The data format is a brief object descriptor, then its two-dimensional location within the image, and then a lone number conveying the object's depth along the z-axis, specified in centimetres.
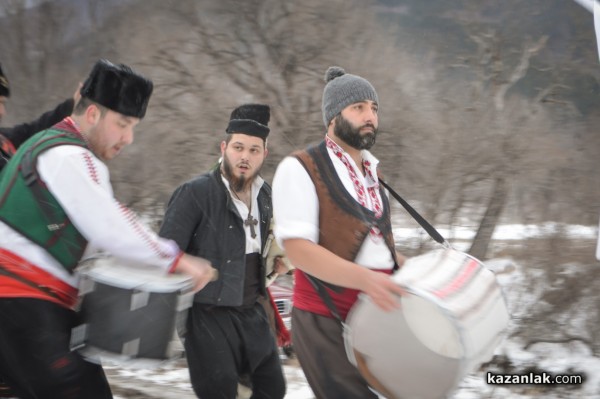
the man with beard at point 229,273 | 356
